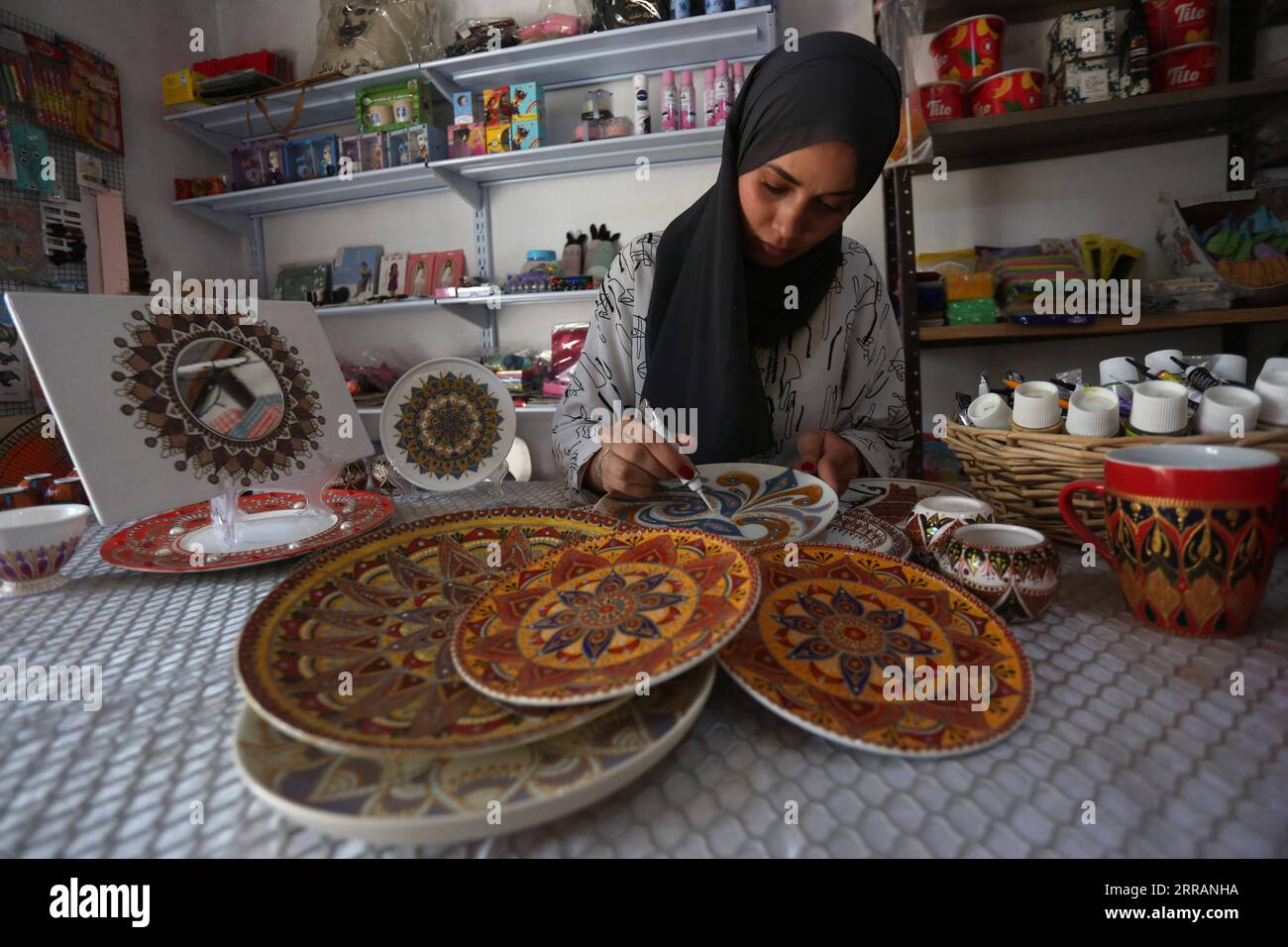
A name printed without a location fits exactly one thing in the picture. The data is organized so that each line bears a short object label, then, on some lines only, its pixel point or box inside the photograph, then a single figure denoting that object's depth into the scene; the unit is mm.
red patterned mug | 486
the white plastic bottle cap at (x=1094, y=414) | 684
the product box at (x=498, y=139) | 2301
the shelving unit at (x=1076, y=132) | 1653
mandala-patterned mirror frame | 717
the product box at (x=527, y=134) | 2270
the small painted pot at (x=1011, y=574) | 545
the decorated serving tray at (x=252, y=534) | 776
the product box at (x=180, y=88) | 2564
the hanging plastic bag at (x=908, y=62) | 1774
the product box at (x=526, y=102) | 2268
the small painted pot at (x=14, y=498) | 915
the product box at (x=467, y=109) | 2352
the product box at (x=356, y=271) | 2785
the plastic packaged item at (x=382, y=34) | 2412
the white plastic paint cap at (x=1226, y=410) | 628
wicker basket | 673
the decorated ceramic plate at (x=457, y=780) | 306
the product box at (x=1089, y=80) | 1698
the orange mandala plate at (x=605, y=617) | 379
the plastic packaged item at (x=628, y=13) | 2078
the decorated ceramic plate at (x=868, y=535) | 677
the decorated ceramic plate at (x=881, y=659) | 389
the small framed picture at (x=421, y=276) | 2699
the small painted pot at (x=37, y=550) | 725
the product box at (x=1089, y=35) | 1678
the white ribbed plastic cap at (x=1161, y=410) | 651
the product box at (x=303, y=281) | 2832
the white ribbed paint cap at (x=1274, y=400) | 635
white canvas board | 653
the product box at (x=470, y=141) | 2342
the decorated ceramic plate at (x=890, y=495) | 866
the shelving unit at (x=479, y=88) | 2131
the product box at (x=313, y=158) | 2566
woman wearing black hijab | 939
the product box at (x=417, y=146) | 2352
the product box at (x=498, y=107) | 2299
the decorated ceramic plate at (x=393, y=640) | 366
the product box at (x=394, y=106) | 2377
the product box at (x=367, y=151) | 2443
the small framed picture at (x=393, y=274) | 2746
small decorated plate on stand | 1142
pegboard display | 2129
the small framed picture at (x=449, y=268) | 2672
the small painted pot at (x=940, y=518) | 636
